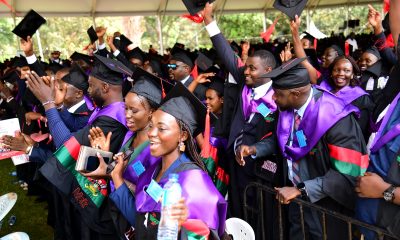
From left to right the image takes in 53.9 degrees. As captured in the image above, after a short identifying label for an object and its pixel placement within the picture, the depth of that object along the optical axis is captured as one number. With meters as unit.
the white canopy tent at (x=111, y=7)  12.12
